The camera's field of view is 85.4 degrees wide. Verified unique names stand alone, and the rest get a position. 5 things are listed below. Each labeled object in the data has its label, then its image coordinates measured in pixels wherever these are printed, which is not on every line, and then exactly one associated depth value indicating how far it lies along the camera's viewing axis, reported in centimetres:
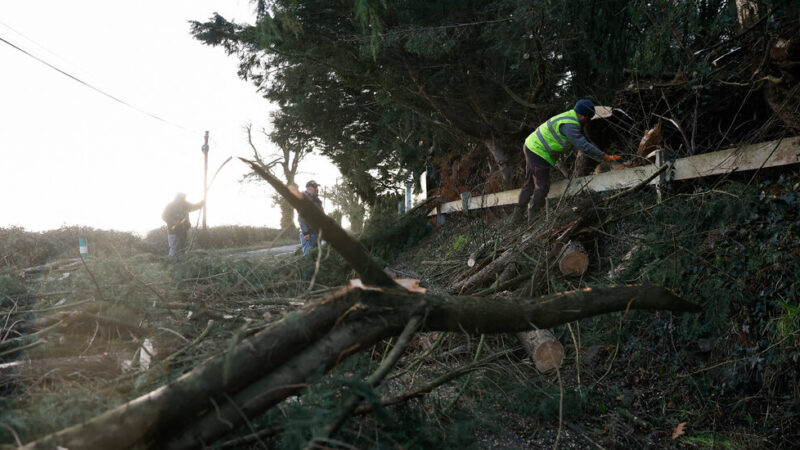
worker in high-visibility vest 575
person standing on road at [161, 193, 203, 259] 860
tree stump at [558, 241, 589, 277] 472
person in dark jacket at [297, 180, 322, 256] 764
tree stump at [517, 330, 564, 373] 371
